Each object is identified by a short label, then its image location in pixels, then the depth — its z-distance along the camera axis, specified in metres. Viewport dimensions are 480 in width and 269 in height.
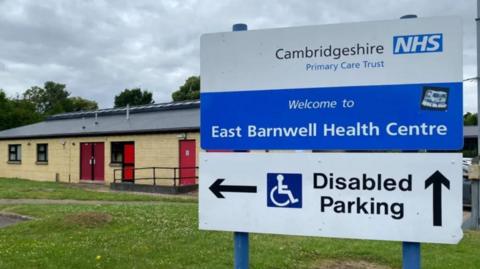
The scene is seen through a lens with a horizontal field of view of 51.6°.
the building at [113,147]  22.92
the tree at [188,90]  65.81
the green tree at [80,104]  88.31
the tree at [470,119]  59.16
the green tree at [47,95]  102.94
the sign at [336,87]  3.61
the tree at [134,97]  77.75
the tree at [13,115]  60.06
